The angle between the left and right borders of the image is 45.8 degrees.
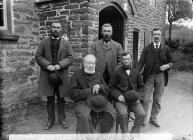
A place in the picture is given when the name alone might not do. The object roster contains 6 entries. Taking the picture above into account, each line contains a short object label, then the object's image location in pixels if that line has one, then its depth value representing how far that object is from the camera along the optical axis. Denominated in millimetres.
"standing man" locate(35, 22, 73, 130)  4473
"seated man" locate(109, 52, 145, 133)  4070
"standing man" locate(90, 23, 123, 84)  4672
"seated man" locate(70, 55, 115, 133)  3835
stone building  5629
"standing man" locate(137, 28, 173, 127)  4852
